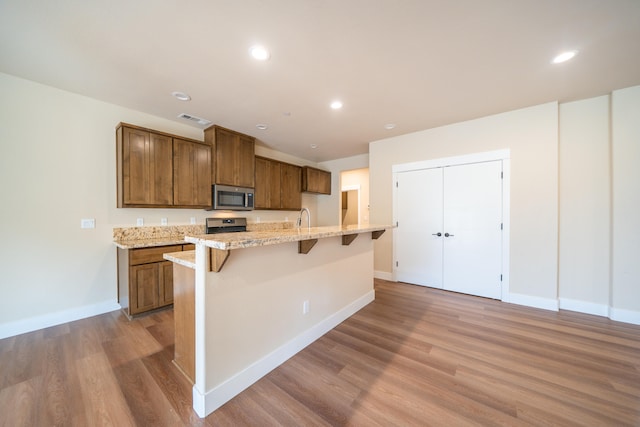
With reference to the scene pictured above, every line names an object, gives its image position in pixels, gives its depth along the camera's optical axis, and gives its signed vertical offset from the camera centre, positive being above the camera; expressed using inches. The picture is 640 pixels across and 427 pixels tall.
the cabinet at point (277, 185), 182.2 +23.7
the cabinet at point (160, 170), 113.5 +23.8
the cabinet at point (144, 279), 105.7 -33.1
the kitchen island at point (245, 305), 56.4 -29.1
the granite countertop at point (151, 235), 111.8 -13.3
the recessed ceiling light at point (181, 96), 105.4 +56.1
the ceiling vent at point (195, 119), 130.3 +56.7
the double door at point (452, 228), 133.9 -10.5
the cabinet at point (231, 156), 146.1 +39.0
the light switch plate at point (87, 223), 110.0 -5.2
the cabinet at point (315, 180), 214.7 +31.7
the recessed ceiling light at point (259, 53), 76.3 +55.9
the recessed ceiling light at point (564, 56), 79.7 +56.8
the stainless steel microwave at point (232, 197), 147.3 +10.4
